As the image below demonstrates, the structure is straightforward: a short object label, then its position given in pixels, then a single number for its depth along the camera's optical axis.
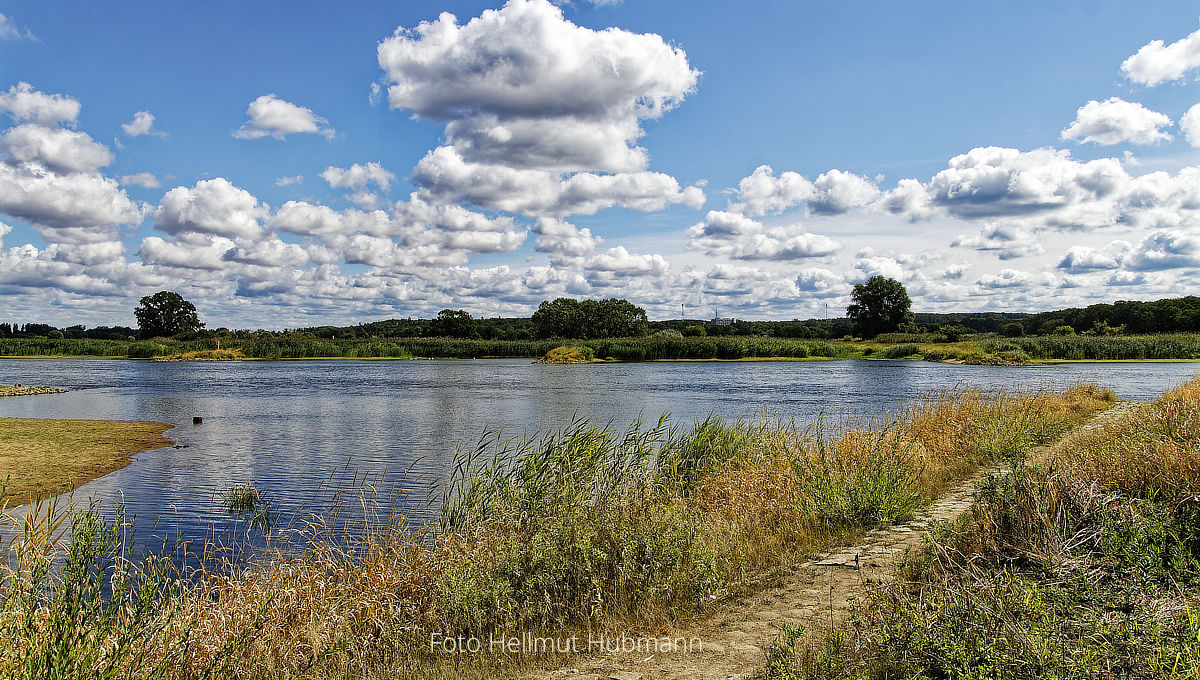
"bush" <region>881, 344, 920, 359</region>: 78.53
